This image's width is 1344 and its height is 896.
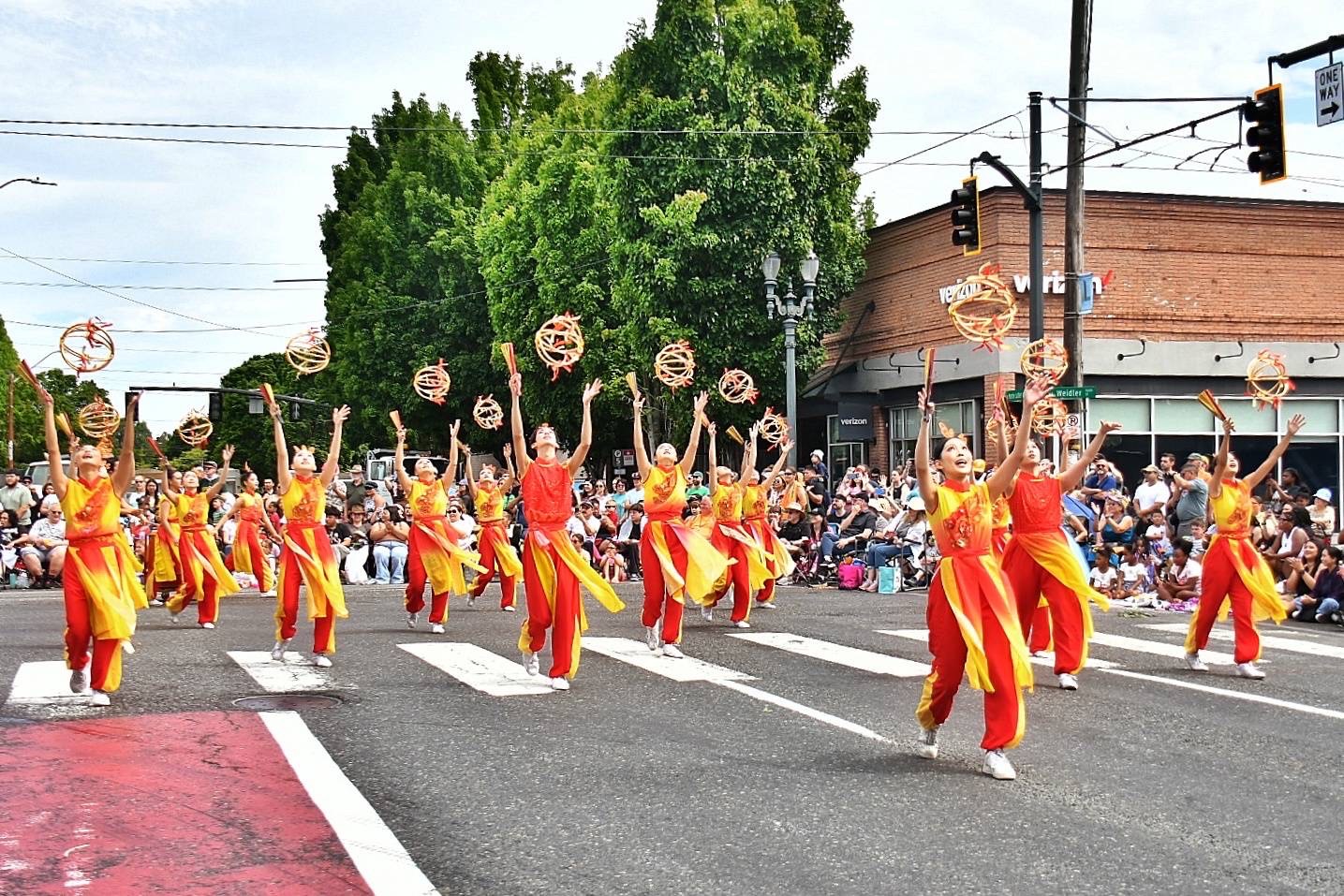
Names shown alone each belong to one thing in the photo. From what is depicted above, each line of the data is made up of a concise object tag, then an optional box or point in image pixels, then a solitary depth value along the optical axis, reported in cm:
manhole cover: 981
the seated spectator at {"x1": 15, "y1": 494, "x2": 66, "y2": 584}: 2303
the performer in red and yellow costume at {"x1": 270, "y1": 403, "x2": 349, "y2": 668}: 1171
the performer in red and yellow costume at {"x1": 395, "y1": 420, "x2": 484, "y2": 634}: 1512
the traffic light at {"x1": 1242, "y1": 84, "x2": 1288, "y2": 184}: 1659
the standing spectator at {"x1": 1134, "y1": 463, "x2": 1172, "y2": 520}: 2039
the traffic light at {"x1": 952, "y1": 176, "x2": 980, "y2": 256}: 1991
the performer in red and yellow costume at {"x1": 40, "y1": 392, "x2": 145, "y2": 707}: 960
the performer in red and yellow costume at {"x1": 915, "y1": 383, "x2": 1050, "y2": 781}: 765
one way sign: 1534
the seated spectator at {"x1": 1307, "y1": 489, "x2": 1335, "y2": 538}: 1750
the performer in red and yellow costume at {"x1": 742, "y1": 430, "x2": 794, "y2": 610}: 1714
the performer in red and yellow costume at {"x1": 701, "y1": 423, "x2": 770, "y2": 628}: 1541
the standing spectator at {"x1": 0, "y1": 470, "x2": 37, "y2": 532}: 2503
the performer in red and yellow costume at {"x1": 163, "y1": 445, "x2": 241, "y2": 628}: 1589
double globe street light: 2567
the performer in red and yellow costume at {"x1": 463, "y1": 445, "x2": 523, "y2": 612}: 1598
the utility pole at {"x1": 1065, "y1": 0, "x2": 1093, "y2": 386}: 1958
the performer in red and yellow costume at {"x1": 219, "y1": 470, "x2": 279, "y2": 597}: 1967
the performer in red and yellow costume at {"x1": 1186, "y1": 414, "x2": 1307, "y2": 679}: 1126
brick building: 3039
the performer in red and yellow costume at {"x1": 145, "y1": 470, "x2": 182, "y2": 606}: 1781
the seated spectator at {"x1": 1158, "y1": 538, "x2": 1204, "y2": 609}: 1822
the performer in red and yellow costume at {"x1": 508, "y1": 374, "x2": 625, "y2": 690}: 1065
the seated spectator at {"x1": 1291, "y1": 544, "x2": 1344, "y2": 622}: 1611
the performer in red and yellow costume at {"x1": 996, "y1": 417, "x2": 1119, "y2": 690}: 1061
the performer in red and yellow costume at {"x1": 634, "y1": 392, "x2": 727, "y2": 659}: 1290
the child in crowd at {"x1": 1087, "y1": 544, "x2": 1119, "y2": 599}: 1922
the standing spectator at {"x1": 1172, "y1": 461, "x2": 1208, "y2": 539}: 1922
